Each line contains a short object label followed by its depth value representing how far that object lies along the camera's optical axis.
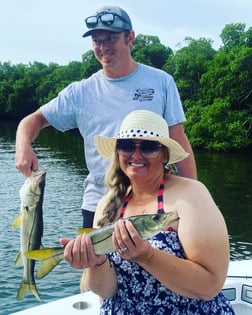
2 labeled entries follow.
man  2.74
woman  1.91
